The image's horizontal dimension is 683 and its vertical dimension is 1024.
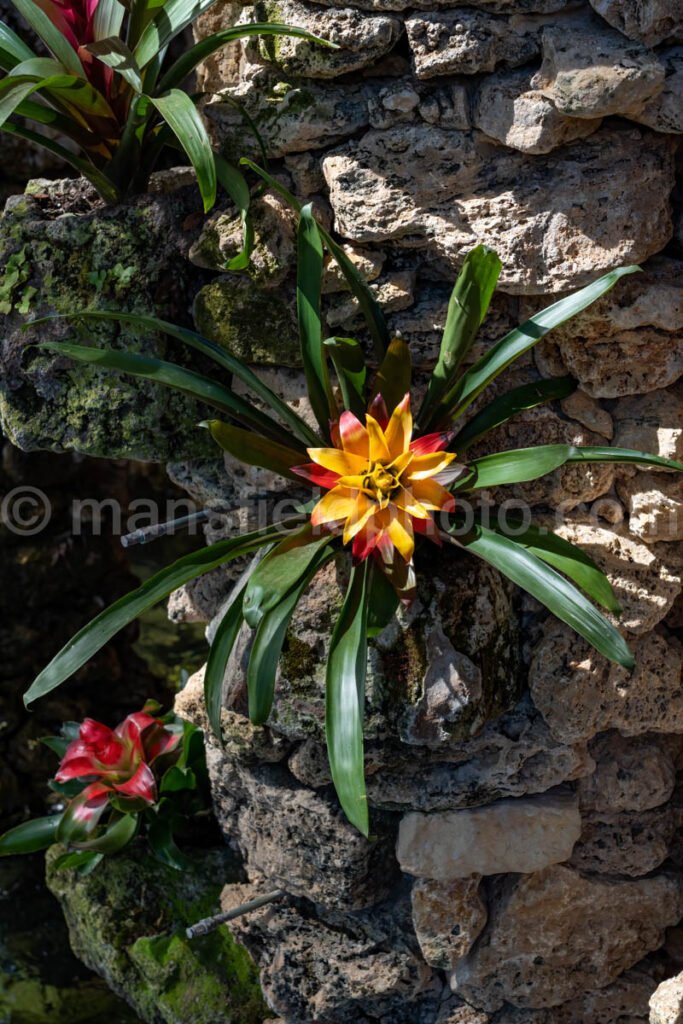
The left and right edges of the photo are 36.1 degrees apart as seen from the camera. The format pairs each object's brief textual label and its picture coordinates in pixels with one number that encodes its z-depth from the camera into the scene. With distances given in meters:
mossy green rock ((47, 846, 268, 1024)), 2.64
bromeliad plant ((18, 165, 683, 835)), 1.80
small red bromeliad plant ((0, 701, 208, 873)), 2.69
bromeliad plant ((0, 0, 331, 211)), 1.83
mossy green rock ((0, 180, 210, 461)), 2.14
